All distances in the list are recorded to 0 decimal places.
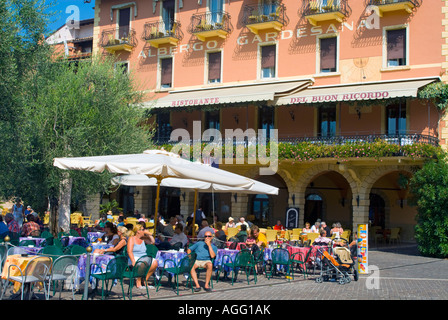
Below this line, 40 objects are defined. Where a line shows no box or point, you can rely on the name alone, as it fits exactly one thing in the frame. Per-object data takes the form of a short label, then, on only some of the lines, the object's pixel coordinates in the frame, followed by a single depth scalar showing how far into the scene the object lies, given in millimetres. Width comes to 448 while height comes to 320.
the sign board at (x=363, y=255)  13430
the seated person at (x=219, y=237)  12686
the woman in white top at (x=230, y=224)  18552
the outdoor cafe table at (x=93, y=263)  8867
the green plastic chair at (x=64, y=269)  8086
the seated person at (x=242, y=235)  13305
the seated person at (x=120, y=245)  9765
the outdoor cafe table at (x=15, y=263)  7996
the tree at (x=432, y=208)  18125
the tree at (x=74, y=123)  14484
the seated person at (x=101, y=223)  15793
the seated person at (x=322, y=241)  13828
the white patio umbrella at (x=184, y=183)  13617
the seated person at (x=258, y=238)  12795
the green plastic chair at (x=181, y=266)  9547
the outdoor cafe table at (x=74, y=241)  11578
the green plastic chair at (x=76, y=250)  9180
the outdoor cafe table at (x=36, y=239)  11675
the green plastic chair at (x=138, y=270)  8844
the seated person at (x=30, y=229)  12804
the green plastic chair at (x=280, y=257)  12020
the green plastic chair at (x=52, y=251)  8844
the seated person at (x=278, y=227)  20766
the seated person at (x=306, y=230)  18203
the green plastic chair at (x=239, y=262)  10953
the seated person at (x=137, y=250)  9602
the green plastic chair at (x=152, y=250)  10320
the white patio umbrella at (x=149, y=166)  10570
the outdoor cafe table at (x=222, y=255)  11267
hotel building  21188
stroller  11828
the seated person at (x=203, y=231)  12406
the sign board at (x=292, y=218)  23217
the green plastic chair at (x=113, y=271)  8555
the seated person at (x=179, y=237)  11664
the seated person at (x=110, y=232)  10781
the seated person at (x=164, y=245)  10951
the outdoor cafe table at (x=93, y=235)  14008
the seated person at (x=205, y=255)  10070
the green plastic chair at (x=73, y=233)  12914
